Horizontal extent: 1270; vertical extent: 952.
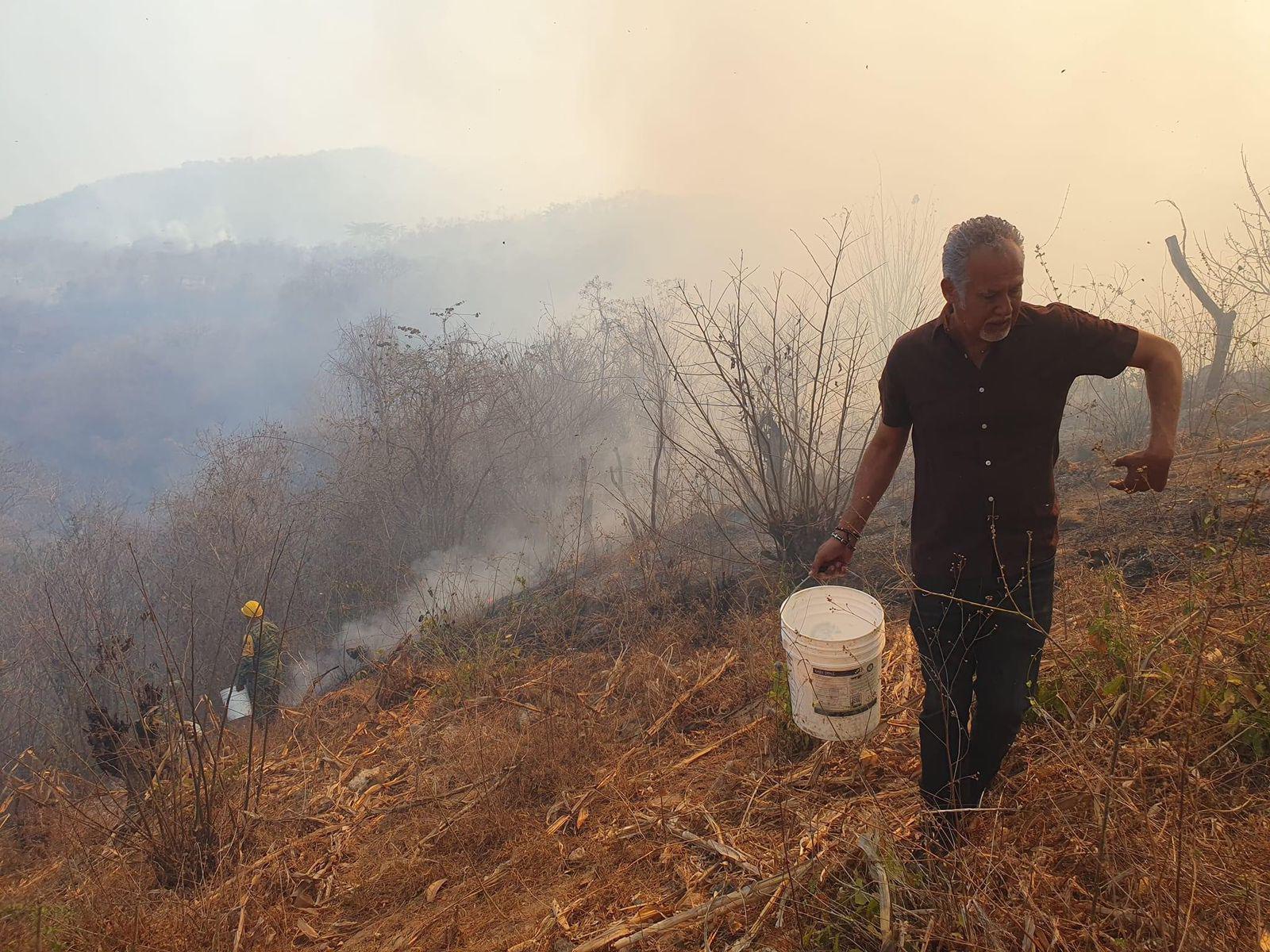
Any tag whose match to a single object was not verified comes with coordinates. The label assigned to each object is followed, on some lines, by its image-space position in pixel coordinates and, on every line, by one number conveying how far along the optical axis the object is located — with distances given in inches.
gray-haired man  71.7
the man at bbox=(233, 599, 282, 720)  255.3
